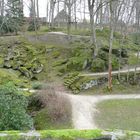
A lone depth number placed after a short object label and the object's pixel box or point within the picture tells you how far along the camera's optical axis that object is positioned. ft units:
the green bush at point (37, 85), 38.50
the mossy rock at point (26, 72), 46.27
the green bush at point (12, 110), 25.22
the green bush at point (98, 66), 47.65
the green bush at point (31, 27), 75.44
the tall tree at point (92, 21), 49.18
